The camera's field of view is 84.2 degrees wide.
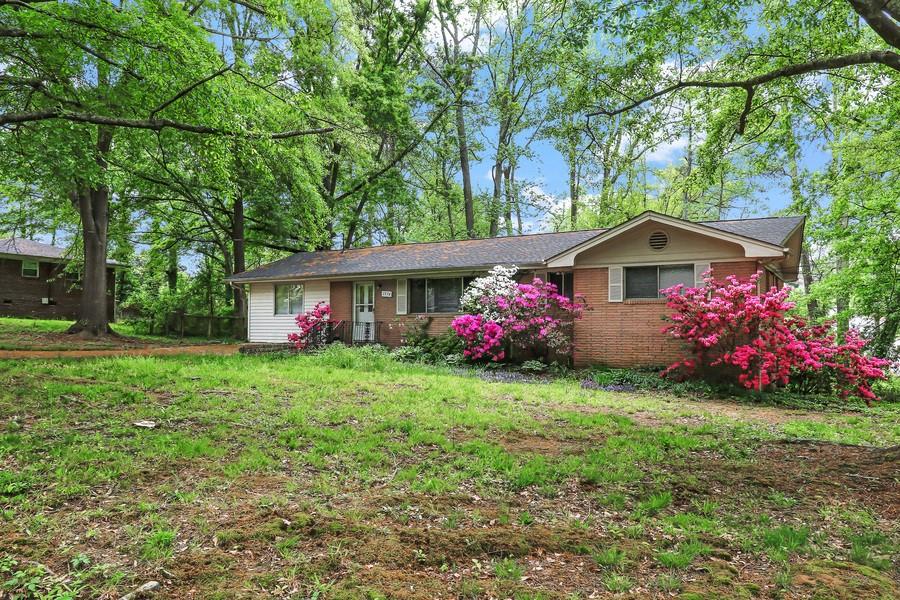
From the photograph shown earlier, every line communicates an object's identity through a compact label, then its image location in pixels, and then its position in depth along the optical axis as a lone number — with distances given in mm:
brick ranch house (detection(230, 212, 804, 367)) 11984
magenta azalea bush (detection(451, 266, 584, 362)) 12742
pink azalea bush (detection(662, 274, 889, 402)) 9898
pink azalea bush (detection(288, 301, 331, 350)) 16533
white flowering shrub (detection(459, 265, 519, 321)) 13172
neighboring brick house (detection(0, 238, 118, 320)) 24078
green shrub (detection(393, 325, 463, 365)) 13742
